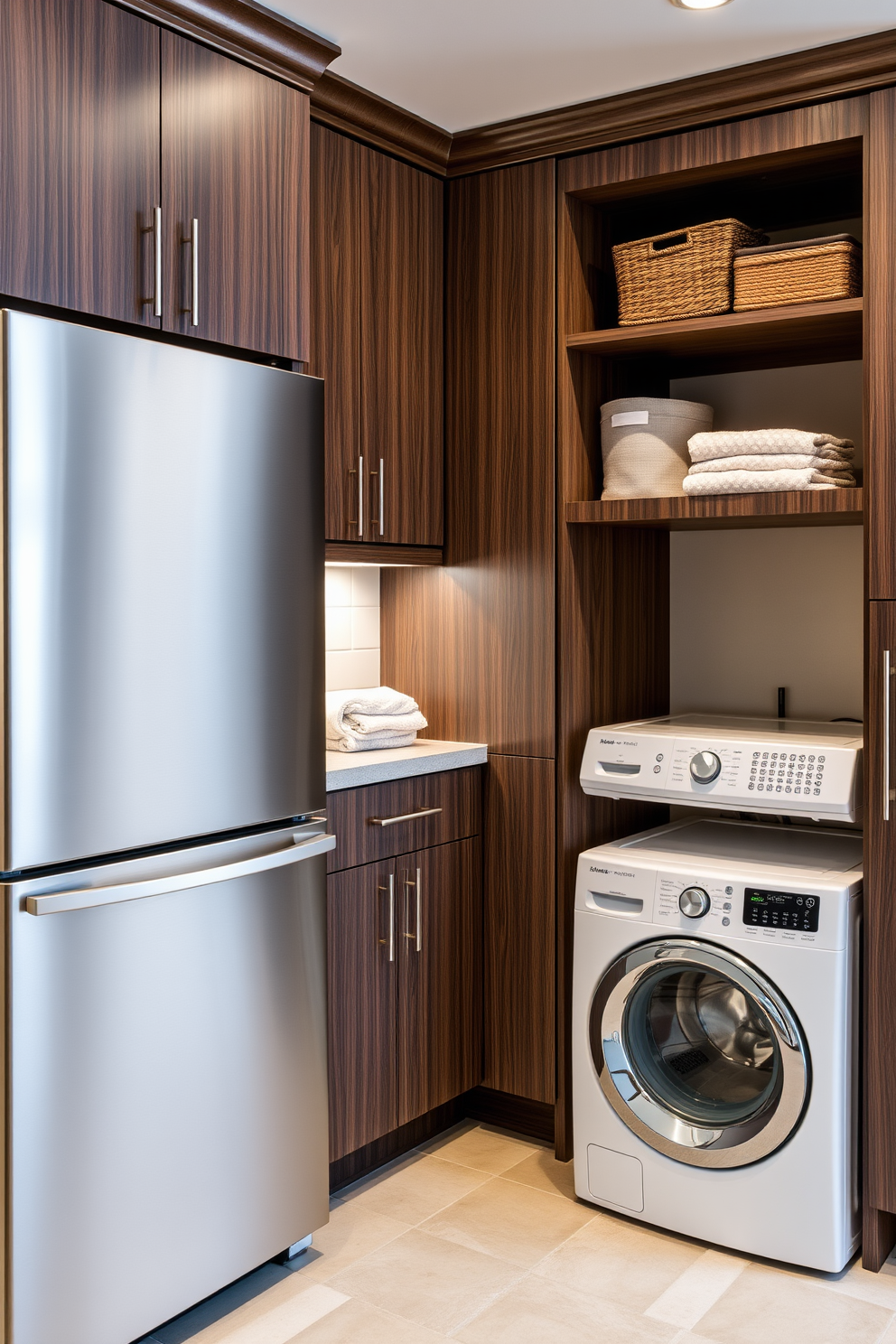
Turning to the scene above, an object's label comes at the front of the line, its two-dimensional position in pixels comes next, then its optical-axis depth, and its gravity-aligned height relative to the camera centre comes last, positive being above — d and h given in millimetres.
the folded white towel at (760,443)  2494 +459
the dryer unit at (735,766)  2395 -228
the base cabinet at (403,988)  2559 -755
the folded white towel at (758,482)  2477 +374
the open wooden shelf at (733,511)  2443 +325
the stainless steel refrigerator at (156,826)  1785 -276
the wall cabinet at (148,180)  1833 +824
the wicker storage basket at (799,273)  2453 +813
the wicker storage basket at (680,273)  2602 +866
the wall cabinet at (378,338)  2650 +753
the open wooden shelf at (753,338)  2498 +735
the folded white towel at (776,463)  2494 +416
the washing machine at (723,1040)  2309 -791
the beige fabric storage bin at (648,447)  2762 +497
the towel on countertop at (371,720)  2777 -143
